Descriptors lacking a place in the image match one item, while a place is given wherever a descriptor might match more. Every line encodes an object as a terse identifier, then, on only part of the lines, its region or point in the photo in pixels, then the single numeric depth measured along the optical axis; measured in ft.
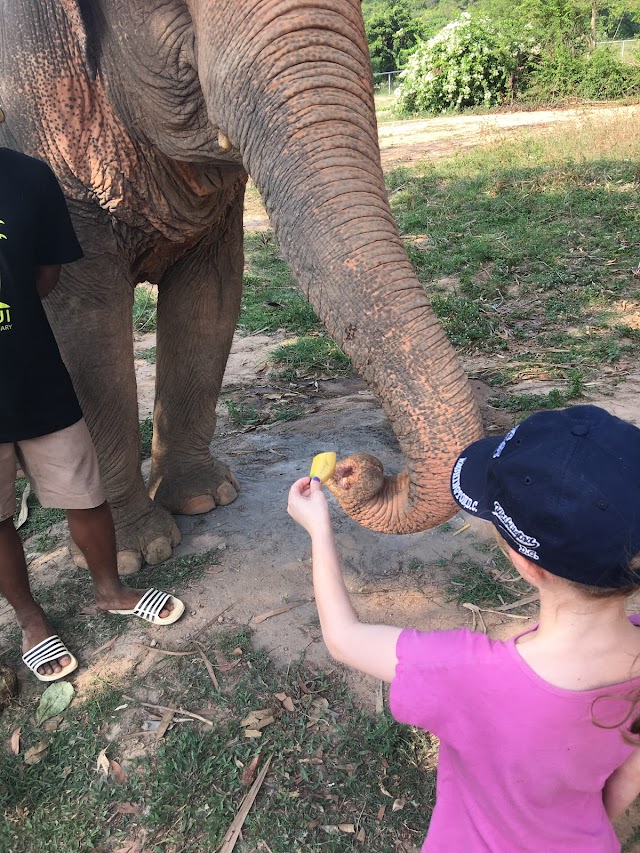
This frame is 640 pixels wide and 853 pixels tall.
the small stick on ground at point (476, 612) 9.19
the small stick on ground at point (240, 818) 7.06
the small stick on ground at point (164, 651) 9.23
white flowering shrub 74.43
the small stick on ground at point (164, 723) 8.22
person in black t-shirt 7.56
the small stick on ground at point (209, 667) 8.76
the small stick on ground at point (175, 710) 8.36
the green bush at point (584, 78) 67.41
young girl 3.72
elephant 5.76
